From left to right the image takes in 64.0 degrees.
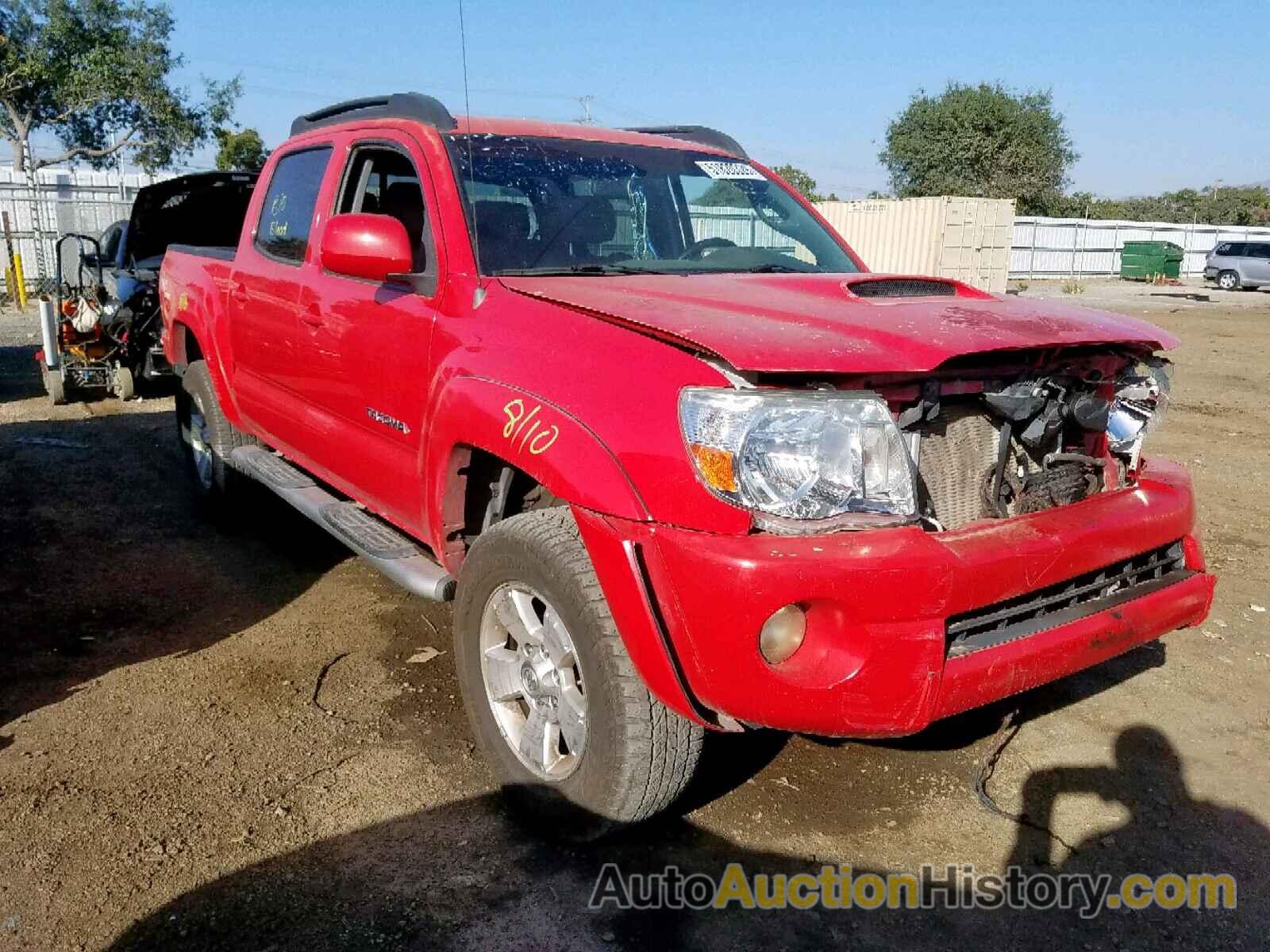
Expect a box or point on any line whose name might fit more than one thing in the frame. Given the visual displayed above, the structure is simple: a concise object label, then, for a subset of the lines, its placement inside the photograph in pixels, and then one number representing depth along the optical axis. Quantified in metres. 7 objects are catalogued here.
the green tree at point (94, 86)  32.91
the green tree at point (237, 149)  36.44
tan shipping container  20.16
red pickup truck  2.32
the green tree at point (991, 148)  48.06
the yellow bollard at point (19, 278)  16.72
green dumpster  36.09
